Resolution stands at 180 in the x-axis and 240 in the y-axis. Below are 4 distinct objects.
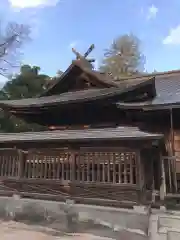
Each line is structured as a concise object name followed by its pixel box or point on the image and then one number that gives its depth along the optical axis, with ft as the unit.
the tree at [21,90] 55.98
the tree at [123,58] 80.20
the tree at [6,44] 57.36
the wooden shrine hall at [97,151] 18.49
